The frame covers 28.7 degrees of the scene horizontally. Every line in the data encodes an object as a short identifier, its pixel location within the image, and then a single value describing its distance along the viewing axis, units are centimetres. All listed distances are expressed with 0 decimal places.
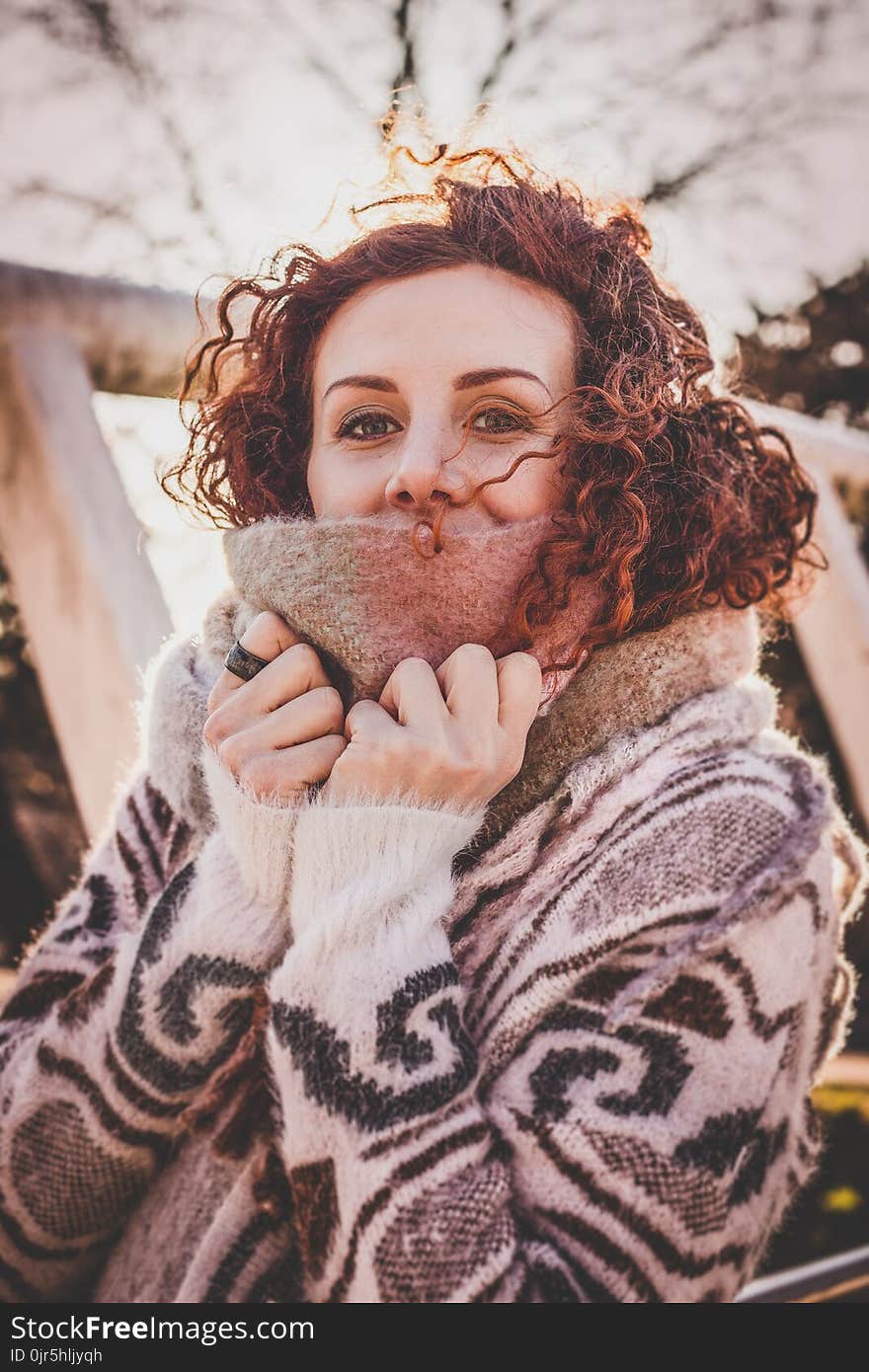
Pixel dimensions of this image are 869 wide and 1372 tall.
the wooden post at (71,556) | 83
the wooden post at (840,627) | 127
